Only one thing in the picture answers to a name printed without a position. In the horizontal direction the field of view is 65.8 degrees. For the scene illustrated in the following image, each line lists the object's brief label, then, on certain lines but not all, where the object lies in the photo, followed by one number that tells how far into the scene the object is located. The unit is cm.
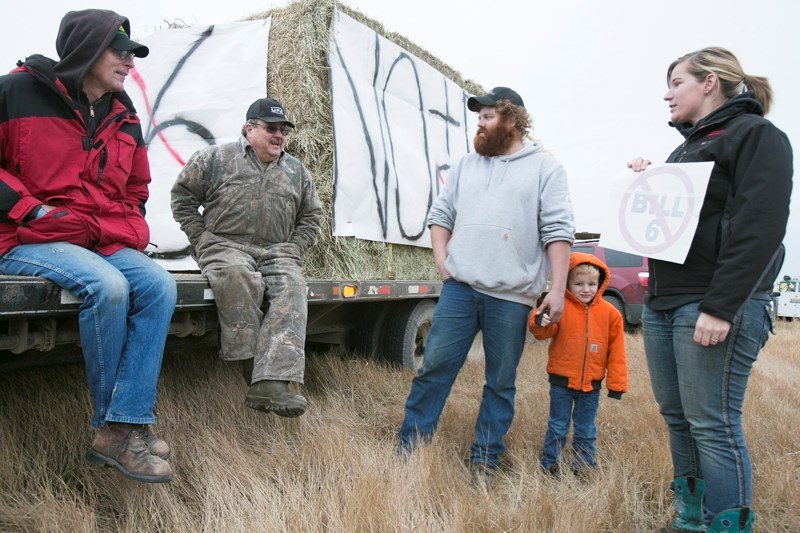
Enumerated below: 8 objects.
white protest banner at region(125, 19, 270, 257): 471
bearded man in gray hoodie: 296
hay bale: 451
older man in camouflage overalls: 288
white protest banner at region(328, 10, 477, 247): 469
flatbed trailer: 214
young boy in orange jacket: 319
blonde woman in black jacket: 202
